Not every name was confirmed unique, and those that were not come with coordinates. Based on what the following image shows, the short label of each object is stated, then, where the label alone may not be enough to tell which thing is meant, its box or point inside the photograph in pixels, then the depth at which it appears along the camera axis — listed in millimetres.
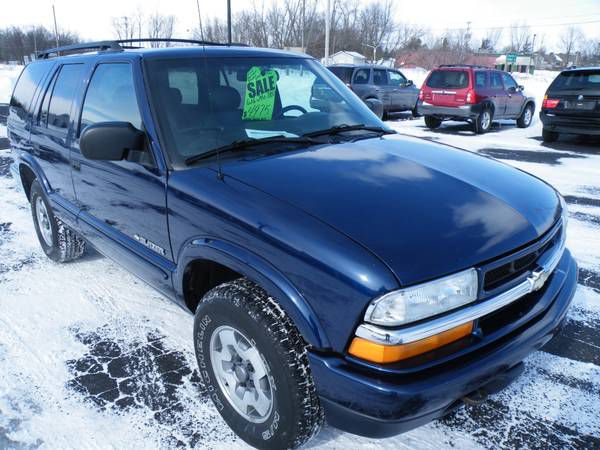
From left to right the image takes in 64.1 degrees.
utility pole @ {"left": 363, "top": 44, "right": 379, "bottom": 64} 58000
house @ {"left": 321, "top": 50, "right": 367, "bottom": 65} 56022
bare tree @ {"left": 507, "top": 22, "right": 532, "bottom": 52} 87938
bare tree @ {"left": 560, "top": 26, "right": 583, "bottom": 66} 86250
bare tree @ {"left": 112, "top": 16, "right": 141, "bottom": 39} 53953
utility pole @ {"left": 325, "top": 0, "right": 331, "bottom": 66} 29688
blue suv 1770
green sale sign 2772
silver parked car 14219
